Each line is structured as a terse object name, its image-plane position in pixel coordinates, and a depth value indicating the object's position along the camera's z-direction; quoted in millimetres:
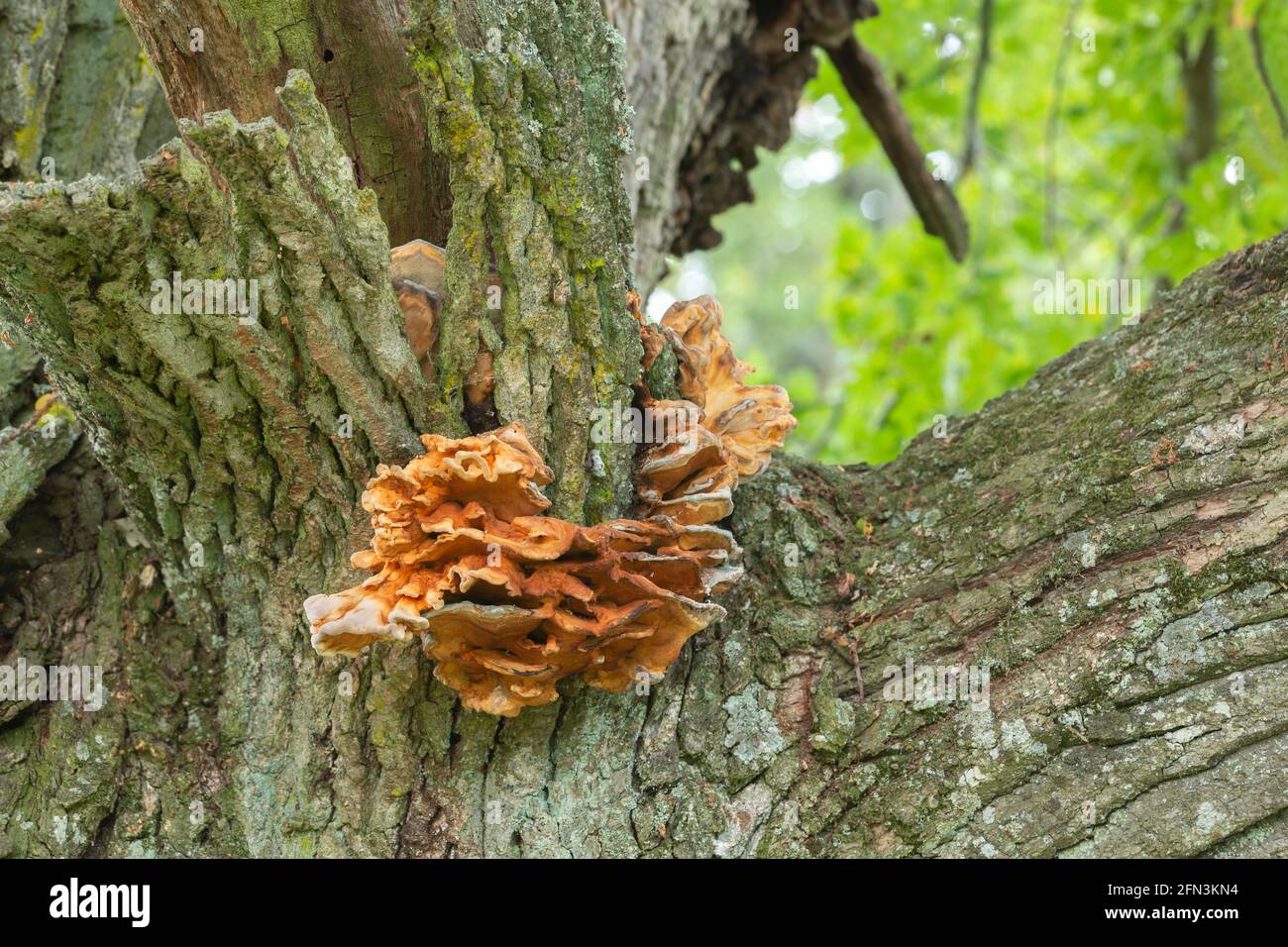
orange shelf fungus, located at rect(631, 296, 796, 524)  2430
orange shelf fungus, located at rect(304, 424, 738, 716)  2016
